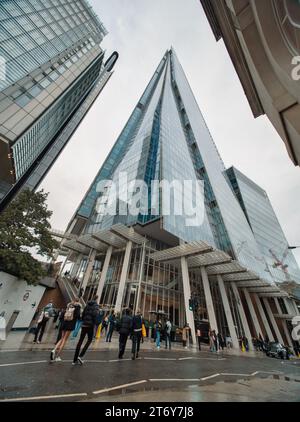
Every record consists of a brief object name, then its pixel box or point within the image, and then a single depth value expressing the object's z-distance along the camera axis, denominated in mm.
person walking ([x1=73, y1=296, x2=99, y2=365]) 5633
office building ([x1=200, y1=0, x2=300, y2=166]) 3971
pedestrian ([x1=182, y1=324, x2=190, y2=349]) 17147
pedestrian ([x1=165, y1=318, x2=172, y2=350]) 13914
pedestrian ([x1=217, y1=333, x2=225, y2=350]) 20316
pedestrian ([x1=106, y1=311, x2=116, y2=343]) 12809
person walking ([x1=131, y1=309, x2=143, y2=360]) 7873
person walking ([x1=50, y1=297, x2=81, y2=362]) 5691
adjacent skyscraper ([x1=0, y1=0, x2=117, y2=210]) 17828
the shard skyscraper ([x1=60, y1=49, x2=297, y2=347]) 24761
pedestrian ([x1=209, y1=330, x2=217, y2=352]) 17097
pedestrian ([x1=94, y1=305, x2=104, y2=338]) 14981
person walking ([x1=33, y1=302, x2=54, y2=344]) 8812
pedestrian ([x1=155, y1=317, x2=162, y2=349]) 13436
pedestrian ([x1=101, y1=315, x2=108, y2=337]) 17359
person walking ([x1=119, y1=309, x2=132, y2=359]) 7419
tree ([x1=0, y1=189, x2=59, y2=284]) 13750
